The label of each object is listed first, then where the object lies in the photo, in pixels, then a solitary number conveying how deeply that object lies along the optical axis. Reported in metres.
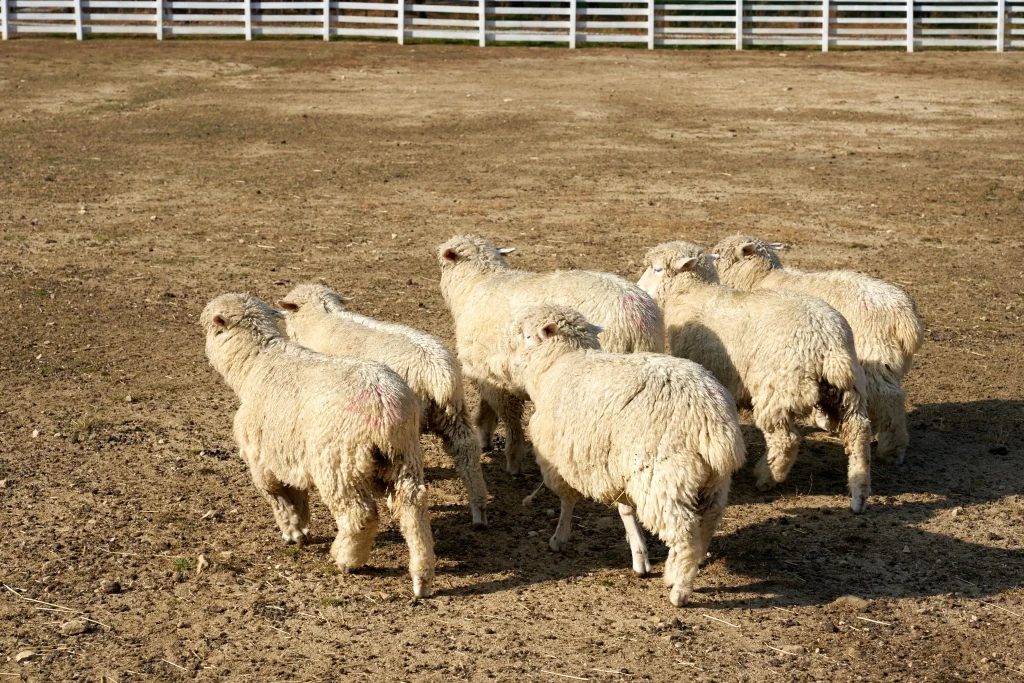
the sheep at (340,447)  6.16
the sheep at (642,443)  5.95
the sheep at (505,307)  7.63
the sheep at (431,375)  7.04
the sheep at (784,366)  7.34
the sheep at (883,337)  7.99
